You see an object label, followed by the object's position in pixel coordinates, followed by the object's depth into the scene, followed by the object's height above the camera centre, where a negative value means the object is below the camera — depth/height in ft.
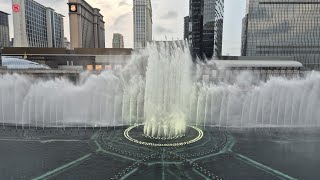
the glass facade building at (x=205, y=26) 416.75 +82.13
